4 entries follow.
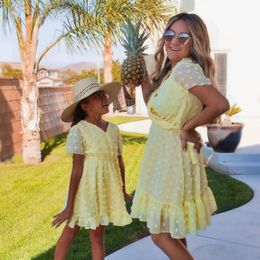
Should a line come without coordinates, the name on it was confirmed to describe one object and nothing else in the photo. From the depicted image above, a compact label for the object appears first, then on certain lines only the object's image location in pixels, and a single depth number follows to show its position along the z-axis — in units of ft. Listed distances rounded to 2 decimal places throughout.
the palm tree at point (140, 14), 26.27
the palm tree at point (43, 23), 26.12
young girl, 9.48
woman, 7.77
